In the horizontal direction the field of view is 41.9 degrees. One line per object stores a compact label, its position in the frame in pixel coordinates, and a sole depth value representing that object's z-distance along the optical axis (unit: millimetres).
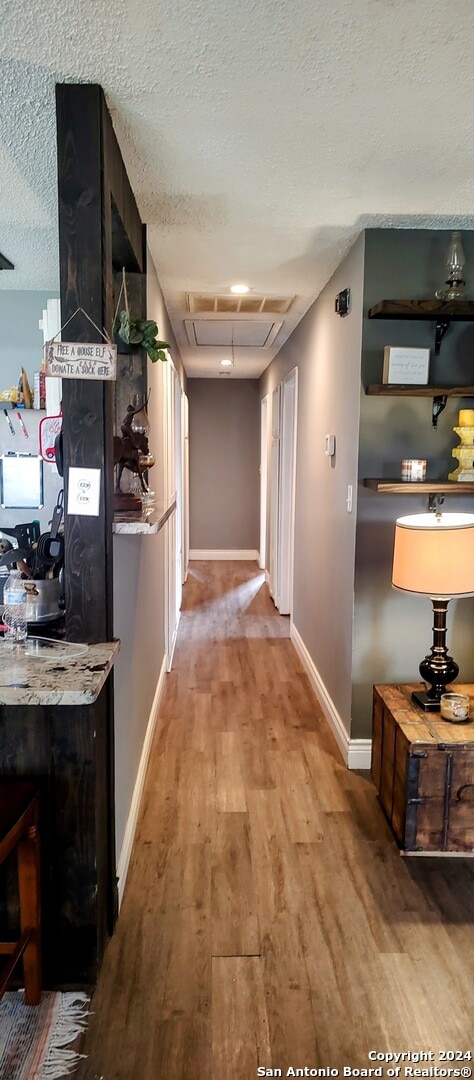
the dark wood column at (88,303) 1507
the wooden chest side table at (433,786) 2027
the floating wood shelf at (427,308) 2326
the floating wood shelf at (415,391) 2396
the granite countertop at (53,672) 1368
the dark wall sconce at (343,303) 2729
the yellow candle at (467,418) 2439
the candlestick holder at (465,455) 2432
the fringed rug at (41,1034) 1390
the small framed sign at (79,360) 1517
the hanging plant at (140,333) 2105
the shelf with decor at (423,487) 2393
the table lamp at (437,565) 2145
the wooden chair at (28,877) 1387
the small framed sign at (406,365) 2434
